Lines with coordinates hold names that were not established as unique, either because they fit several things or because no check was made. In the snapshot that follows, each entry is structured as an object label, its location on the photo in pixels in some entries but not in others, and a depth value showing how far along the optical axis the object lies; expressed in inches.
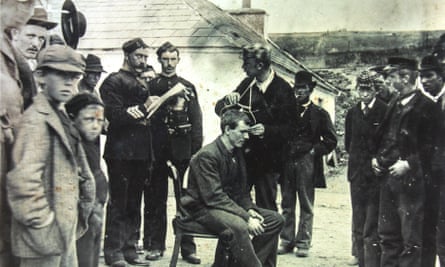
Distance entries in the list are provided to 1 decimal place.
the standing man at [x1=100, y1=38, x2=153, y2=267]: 169.2
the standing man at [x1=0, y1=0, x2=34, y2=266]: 119.1
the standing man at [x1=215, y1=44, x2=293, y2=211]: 168.1
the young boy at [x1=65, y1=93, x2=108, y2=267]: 134.1
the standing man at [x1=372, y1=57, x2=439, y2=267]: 150.4
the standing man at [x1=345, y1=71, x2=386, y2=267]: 165.0
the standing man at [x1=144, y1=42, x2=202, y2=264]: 175.6
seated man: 148.3
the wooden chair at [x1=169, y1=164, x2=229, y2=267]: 153.2
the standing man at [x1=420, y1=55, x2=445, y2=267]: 151.2
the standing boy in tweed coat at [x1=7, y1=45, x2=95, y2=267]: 114.2
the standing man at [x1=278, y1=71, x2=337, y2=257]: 185.6
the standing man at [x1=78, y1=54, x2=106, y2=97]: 158.1
